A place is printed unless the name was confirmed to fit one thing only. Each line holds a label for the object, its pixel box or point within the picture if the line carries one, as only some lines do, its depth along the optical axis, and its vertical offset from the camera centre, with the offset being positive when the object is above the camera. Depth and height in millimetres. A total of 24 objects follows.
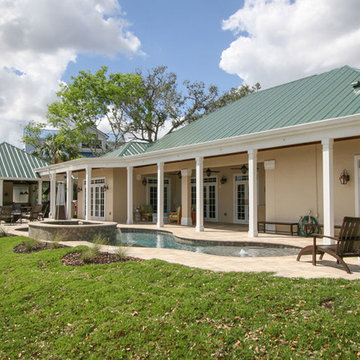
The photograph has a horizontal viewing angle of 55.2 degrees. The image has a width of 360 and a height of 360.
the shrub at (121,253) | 6978 -1186
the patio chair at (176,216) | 17250 -1076
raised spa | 10367 -1112
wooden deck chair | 5669 -794
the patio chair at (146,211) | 19188 -923
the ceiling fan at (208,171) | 16652 +1155
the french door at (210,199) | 18578 -228
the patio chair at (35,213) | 18000 -918
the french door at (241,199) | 17048 -220
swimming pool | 9055 -1540
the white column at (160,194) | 15211 +23
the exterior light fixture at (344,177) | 10430 +522
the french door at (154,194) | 20266 +62
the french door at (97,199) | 19609 -215
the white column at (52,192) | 22119 +226
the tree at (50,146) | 29672 +4427
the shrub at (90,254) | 6859 -1187
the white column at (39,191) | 24859 +327
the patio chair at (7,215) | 16722 -934
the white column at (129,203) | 17469 -398
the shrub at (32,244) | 8595 -1236
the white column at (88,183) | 17906 +637
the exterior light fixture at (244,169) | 15398 +1149
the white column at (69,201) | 19594 -319
